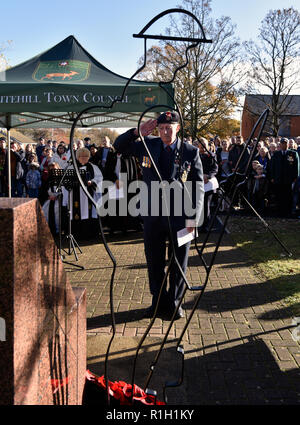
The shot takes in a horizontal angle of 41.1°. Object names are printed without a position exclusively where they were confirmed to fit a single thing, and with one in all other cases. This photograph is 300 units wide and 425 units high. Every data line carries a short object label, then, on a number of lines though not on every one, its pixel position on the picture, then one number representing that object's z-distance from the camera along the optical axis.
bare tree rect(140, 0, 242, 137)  29.64
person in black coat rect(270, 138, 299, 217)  12.07
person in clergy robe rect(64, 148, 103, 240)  8.61
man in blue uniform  4.09
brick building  52.54
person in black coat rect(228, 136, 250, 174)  12.22
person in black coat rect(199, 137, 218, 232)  9.55
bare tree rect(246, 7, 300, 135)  34.31
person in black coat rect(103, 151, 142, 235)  9.35
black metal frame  1.67
